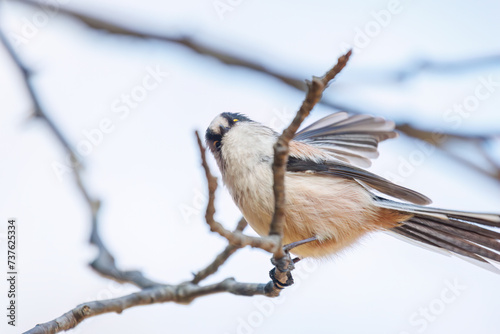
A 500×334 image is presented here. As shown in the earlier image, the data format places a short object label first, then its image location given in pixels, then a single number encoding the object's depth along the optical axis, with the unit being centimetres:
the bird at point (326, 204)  571
